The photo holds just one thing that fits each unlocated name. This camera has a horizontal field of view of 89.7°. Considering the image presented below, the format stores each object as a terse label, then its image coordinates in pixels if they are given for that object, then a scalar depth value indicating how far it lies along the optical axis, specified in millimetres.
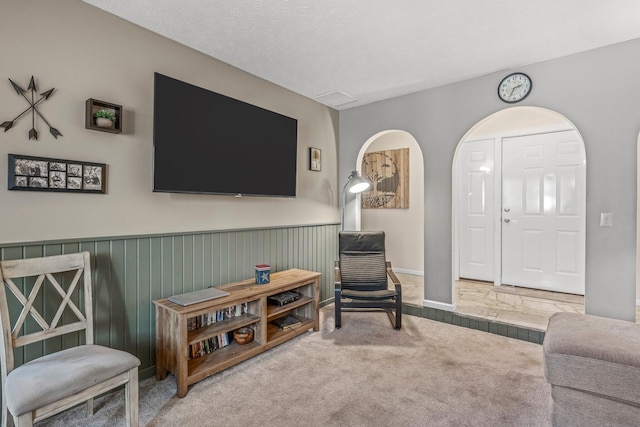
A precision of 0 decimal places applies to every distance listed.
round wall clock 2834
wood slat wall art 5066
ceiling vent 3488
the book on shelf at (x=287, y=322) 2865
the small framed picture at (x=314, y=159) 3605
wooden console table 2025
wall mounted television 2197
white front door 3848
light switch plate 2498
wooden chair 1346
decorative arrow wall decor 1718
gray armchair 3000
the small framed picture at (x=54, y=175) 1713
